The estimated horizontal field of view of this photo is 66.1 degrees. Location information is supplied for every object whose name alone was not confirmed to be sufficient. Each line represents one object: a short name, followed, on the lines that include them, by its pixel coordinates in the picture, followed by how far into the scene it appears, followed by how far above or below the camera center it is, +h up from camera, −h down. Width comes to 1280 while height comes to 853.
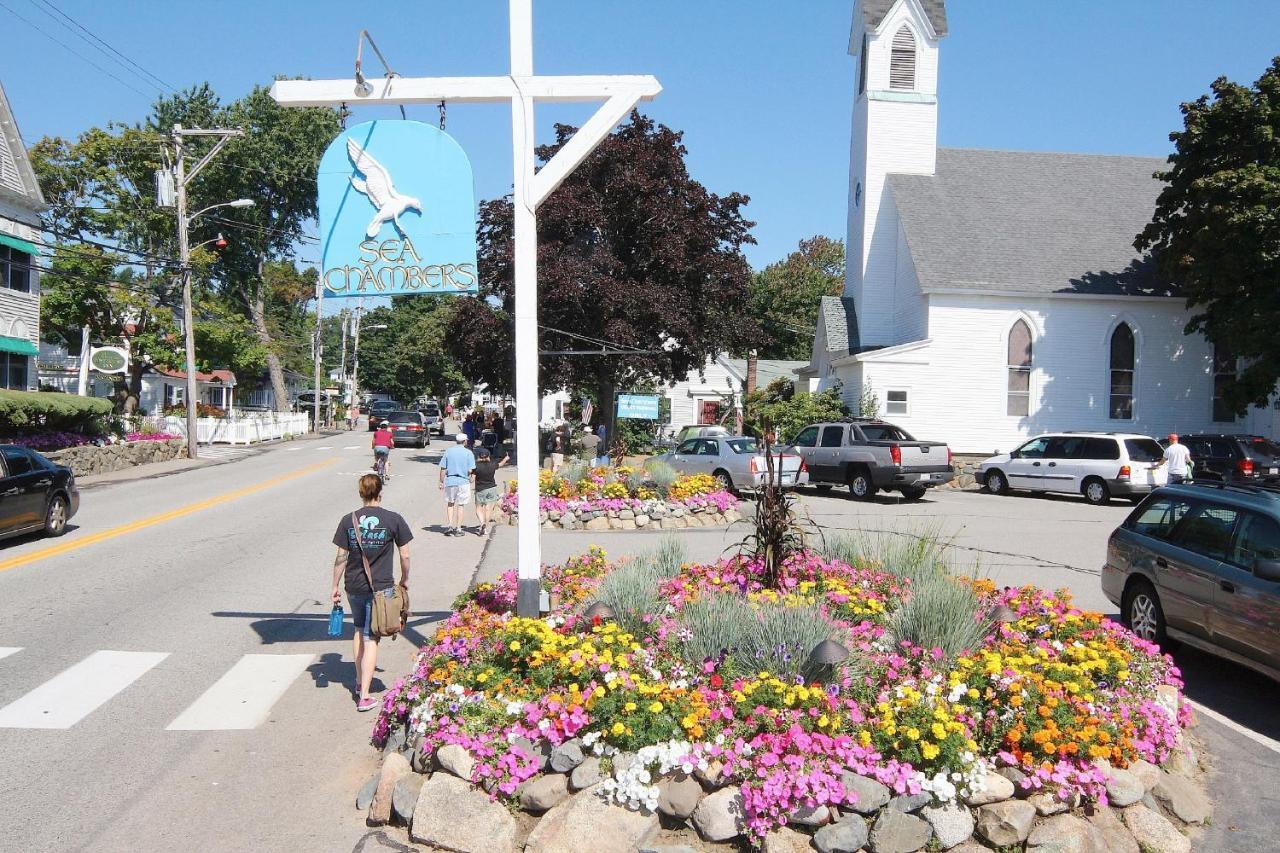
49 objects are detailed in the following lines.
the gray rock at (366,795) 5.59 -2.31
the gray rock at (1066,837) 4.84 -2.17
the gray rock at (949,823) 4.85 -2.10
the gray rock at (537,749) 5.34 -1.95
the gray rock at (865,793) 4.86 -1.97
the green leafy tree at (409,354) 88.19 +3.90
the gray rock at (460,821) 4.99 -2.20
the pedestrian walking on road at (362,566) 7.14 -1.28
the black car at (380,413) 49.72 -1.20
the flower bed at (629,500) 18.22 -2.01
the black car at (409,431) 46.19 -1.84
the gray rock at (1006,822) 4.86 -2.11
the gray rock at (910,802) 4.88 -2.01
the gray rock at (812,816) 4.82 -2.05
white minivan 23.50 -1.65
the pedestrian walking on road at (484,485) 16.98 -1.60
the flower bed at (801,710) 4.98 -1.76
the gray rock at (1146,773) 5.41 -2.06
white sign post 7.21 +2.06
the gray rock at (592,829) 4.88 -2.18
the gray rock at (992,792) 4.99 -2.00
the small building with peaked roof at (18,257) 28.27 +3.87
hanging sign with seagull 7.23 +1.08
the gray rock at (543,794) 5.16 -2.10
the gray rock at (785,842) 4.74 -2.17
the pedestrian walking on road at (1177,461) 21.72 -1.33
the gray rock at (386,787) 5.39 -2.20
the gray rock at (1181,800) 5.32 -2.19
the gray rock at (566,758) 5.23 -1.94
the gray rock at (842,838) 4.73 -2.13
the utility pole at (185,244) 32.94 +4.92
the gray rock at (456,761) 5.29 -1.99
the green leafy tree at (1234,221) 23.92 +4.55
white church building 30.91 +1.94
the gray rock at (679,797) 5.00 -2.05
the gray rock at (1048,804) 5.01 -2.06
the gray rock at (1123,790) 5.17 -2.05
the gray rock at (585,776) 5.14 -2.00
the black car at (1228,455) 24.06 -1.33
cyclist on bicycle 24.98 -1.30
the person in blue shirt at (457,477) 16.92 -1.46
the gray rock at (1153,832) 5.00 -2.22
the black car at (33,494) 14.34 -1.63
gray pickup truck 22.88 -1.45
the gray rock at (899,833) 4.78 -2.12
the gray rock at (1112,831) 4.93 -2.19
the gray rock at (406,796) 5.25 -2.18
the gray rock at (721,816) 4.91 -2.11
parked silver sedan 22.92 -1.55
